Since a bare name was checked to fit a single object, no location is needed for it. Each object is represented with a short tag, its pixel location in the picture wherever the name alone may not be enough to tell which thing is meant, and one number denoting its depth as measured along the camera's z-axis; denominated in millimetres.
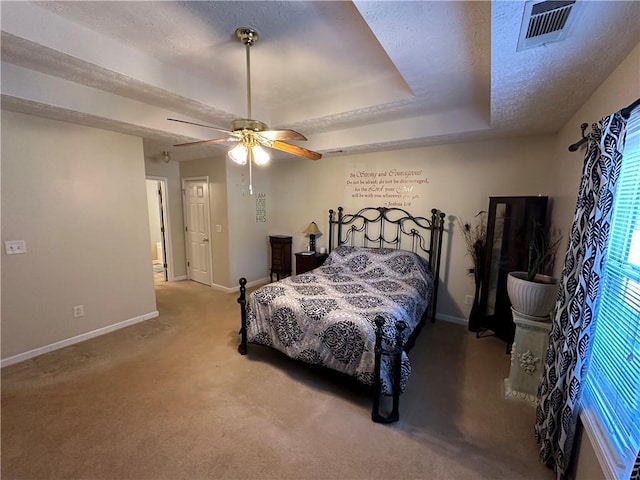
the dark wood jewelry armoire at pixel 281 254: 4770
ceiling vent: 1069
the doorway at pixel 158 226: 4883
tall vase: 3148
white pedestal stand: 2035
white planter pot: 1973
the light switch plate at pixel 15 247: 2449
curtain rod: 1137
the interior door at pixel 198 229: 4758
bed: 2000
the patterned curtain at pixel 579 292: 1255
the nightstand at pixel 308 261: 4176
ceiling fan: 1808
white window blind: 1051
